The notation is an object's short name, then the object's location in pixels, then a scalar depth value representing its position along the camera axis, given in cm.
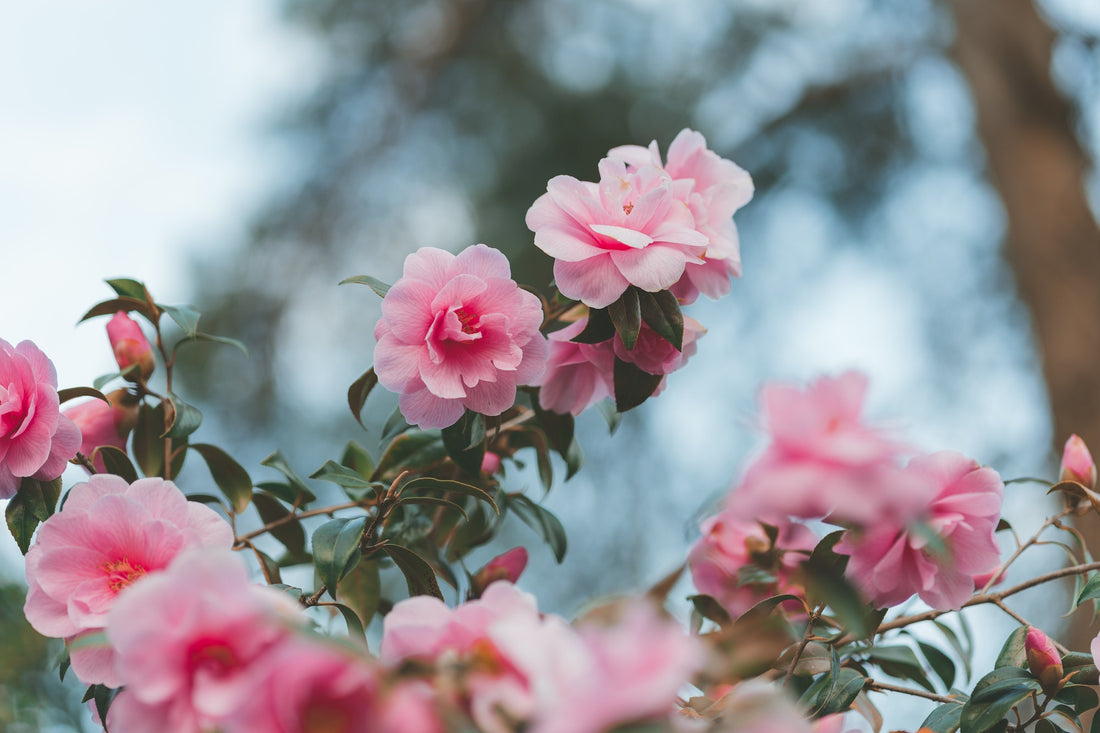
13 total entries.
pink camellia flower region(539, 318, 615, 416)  136
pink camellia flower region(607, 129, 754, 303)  136
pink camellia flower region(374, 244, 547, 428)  131
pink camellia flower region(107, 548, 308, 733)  111
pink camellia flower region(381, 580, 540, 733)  109
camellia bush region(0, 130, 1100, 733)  107
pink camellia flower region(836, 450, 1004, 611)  123
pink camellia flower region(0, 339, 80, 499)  130
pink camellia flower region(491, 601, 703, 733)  93
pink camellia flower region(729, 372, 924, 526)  111
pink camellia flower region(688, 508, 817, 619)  139
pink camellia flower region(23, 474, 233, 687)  122
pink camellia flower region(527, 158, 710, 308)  131
